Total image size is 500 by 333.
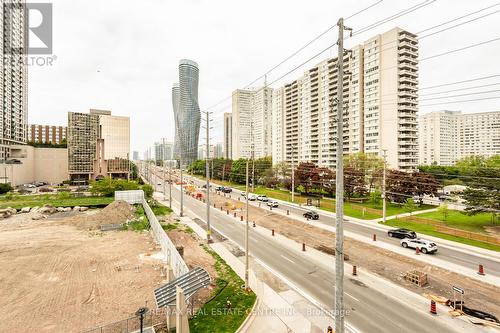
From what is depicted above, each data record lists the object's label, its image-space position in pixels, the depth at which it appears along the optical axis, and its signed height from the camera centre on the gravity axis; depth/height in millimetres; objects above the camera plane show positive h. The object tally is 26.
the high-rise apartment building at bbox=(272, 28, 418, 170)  62969 +18990
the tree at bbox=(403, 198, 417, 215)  38562 -6584
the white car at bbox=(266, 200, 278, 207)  47625 -7679
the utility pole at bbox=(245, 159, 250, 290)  15904 -7702
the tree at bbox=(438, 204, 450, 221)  35391 -6534
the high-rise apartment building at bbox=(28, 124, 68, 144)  151625 +21240
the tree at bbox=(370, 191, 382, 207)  45816 -5984
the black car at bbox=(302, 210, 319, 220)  38094 -7971
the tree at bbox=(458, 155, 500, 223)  33594 -3666
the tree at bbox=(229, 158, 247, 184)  85125 -2003
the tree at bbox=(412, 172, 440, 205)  44681 -4033
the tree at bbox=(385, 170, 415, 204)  45031 -3473
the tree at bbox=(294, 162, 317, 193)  58250 -2302
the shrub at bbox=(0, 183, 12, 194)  64438 -6124
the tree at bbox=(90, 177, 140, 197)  58588 -5290
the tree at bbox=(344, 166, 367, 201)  50975 -3289
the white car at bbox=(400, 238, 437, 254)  23859 -8122
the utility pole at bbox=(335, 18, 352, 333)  8297 -1543
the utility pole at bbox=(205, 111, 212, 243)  26688 +2308
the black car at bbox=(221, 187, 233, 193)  70188 -7185
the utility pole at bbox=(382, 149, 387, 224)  36456 -6913
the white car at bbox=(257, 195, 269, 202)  53675 -7378
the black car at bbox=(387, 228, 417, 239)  27781 -8023
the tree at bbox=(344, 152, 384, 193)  53781 +408
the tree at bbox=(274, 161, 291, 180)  74188 -1104
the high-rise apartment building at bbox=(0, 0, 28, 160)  76688 +30511
